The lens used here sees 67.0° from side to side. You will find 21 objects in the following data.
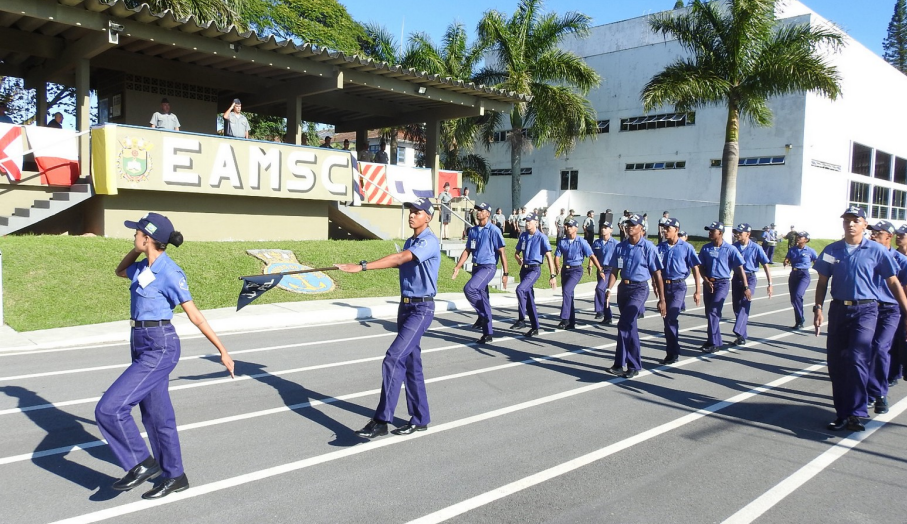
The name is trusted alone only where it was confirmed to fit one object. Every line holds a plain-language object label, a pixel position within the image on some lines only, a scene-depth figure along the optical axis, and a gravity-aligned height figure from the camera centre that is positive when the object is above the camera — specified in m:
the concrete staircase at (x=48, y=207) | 13.27 +0.03
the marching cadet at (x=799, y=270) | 13.27 -0.91
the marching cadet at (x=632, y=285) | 8.58 -0.83
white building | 35.84 +4.02
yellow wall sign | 14.19 +1.10
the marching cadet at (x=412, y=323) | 5.89 -0.94
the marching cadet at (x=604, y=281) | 13.31 -1.25
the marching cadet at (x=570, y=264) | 12.34 -0.81
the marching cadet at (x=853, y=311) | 6.44 -0.82
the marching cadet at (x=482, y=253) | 10.92 -0.59
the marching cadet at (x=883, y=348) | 7.21 -1.30
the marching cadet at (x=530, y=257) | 11.70 -0.67
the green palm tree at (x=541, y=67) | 28.25 +6.32
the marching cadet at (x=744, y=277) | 11.42 -0.94
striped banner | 19.62 +0.94
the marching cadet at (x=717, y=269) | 10.77 -0.75
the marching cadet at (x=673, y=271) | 9.51 -0.71
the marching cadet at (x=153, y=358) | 4.48 -0.98
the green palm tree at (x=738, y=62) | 24.97 +6.09
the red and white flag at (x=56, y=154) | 13.87 +1.15
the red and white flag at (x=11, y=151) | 13.39 +1.12
